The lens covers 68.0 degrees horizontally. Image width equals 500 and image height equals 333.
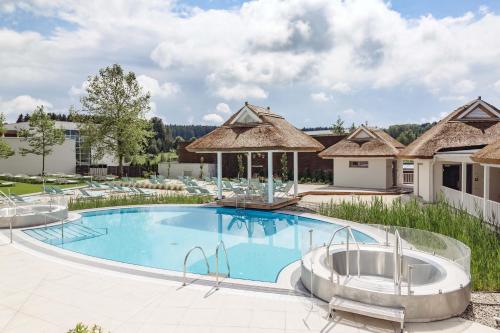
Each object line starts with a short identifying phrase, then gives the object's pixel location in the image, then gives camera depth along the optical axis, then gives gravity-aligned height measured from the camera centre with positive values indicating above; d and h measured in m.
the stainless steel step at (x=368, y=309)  5.17 -2.16
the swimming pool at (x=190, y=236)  9.23 -2.52
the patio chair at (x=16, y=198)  14.92 -1.57
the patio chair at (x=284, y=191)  18.30 -1.53
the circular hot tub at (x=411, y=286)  5.48 -1.98
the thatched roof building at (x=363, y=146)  22.36 +0.89
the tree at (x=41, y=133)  32.09 +2.35
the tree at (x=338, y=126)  49.86 +4.64
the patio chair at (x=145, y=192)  19.88 -1.78
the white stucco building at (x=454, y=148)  16.16 +0.55
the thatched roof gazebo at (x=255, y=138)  16.14 +1.05
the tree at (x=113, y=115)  31.88 +3.95
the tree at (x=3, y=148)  28.14 +0.90
